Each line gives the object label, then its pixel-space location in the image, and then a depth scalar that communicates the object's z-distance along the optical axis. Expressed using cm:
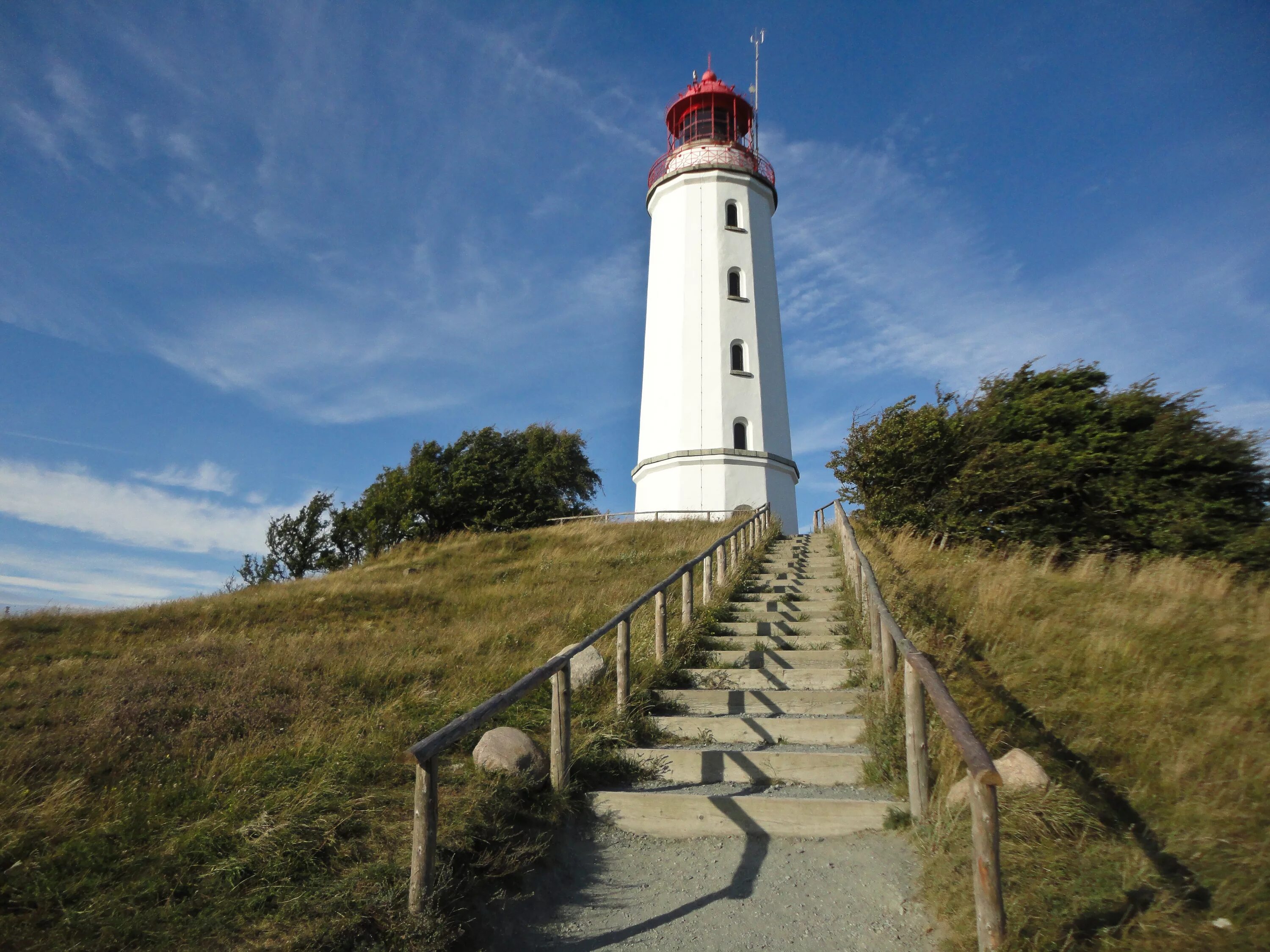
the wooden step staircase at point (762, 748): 500
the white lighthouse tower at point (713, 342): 2392
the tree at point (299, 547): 3012
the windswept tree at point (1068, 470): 1315
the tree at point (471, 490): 2867
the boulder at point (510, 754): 522
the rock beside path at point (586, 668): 732
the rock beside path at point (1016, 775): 430
